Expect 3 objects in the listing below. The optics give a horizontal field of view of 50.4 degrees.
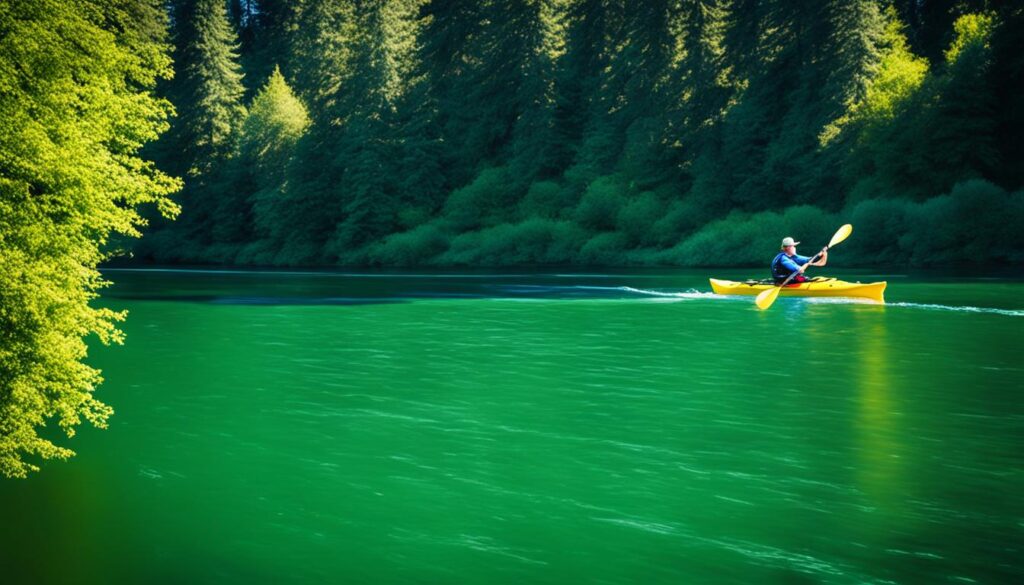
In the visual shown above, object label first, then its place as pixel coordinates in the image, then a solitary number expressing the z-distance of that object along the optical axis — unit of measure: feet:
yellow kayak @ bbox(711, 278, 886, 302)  91.15
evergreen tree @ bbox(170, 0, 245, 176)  262.06
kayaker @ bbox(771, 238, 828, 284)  93.45
